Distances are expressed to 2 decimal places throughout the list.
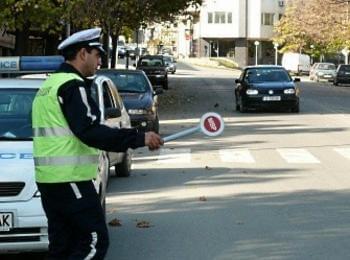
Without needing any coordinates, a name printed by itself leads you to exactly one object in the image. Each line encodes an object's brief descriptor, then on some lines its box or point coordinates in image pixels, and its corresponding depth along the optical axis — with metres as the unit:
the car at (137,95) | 17.00
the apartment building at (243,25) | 103.56
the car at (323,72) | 64.81
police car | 6.39
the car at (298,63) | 83.33
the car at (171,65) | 70.56
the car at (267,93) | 26.45
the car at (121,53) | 94.82
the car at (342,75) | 55.62
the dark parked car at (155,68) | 44.03
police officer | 4.54
